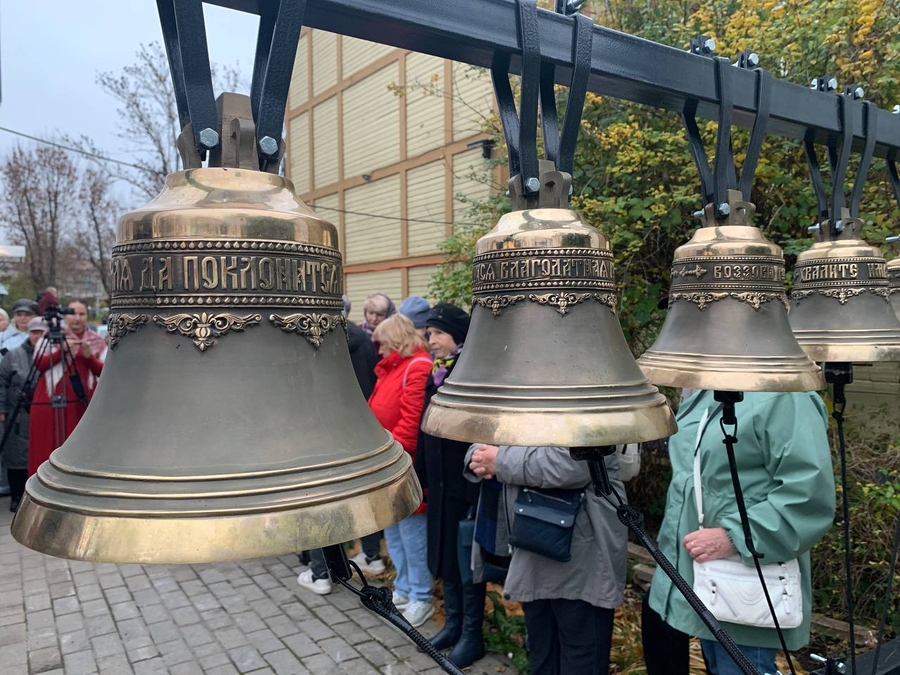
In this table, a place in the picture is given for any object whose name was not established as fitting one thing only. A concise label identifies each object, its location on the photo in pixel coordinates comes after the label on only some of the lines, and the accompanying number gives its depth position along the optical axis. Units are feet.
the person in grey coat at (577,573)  9.39
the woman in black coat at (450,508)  12.80
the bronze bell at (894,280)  9.02
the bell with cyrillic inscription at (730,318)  5.35
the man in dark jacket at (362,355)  17.04
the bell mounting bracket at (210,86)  3.24
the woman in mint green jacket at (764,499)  7.77
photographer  20.57
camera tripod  20.49
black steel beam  4.39
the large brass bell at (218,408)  2.93
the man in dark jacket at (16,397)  22.34
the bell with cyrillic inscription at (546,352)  4.09
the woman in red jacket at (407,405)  13.85
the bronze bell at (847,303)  7.01
